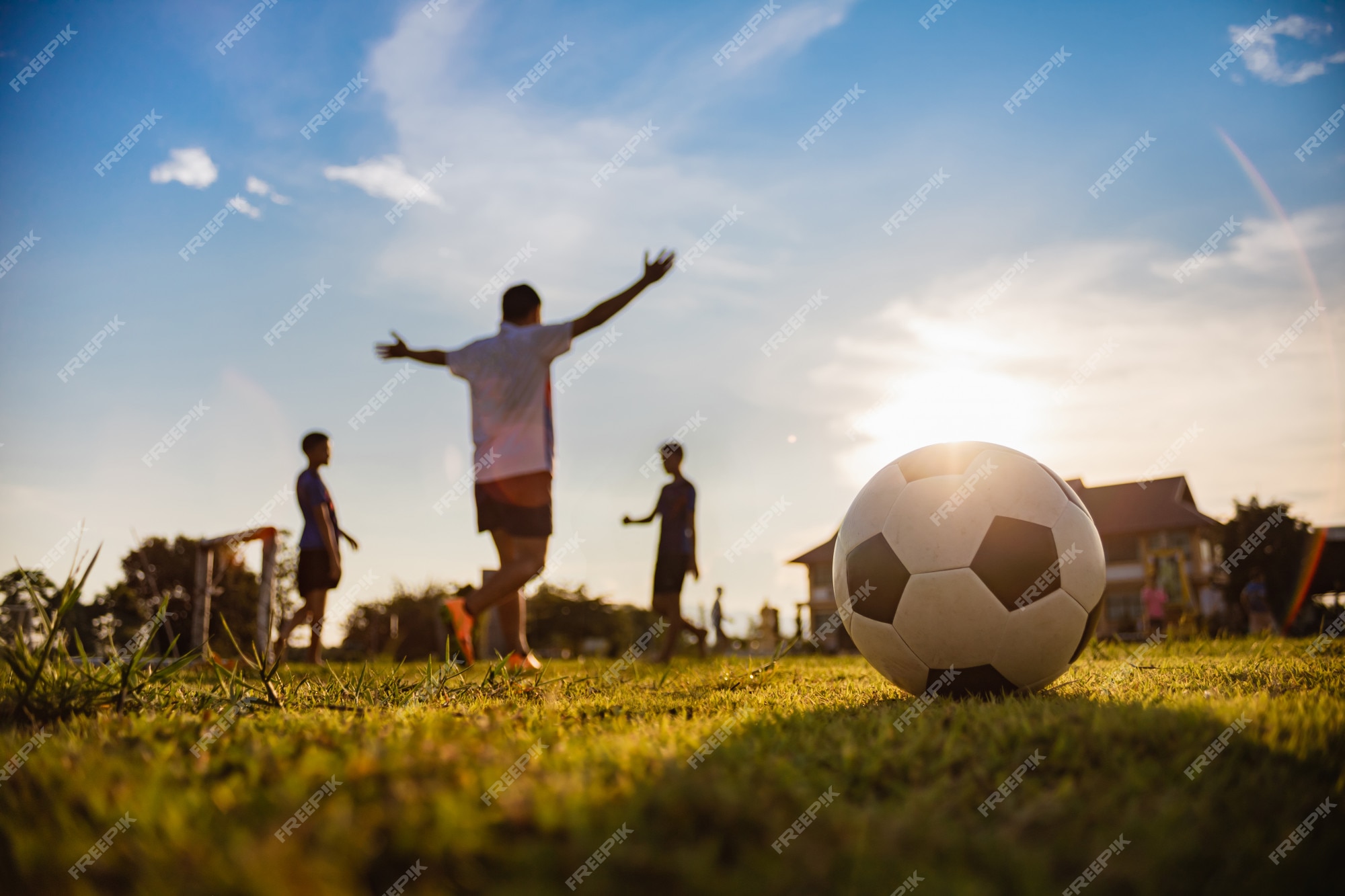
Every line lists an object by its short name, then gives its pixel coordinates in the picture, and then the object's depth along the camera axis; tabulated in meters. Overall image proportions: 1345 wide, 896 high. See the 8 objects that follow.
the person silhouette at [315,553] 7.32
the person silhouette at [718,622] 13.15
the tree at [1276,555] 30.62
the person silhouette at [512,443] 4.98
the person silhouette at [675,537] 8.72
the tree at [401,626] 15.17
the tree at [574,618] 30.42
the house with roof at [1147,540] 33.34
